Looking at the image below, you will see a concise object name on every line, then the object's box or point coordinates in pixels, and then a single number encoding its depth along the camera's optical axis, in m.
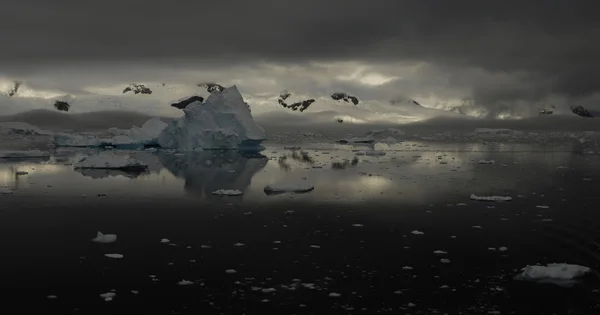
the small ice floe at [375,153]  42.53
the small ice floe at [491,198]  15.42
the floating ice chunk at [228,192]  16.72
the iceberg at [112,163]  26.12
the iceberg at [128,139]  43.56
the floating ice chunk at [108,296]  7.05
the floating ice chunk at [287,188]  17.19
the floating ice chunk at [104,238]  10.27
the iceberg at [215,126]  38.78
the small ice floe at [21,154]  34.47
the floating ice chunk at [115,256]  9.08
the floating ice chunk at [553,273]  7.93
